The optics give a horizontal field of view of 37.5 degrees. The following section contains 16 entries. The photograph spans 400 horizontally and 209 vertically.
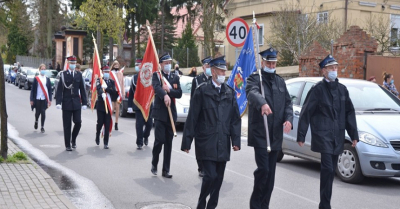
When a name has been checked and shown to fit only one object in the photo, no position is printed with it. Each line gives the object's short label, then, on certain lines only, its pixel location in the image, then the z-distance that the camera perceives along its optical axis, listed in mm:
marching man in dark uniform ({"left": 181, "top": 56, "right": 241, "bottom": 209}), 6867
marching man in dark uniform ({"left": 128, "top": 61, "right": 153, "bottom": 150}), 13000
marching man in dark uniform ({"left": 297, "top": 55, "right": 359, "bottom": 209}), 7375
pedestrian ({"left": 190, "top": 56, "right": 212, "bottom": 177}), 9914
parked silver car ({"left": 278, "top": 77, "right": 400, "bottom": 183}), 9109
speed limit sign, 14008
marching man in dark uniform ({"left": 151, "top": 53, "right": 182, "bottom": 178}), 9672
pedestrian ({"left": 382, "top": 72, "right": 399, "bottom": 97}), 17828
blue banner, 10000
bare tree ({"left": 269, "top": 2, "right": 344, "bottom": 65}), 27984
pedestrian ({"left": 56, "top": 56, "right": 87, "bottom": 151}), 12430
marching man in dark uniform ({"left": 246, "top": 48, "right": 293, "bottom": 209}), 7078
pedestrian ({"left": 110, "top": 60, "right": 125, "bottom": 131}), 14466
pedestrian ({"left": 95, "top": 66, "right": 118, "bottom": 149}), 13163
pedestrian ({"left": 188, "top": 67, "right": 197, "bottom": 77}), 22891
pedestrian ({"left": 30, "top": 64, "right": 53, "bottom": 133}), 16203
